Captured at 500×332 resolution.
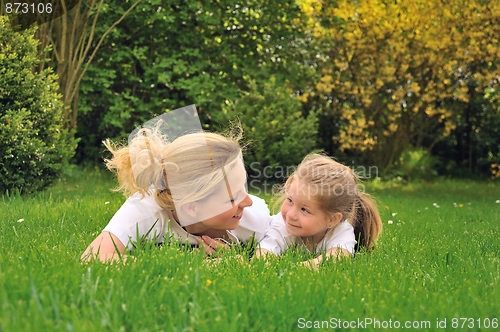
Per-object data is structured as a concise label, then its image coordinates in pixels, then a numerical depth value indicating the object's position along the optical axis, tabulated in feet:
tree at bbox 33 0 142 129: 25.34
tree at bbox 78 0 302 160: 31.27
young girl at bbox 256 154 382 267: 11.07
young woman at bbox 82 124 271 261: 10.22
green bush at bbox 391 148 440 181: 38.09
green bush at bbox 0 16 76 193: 18.33
